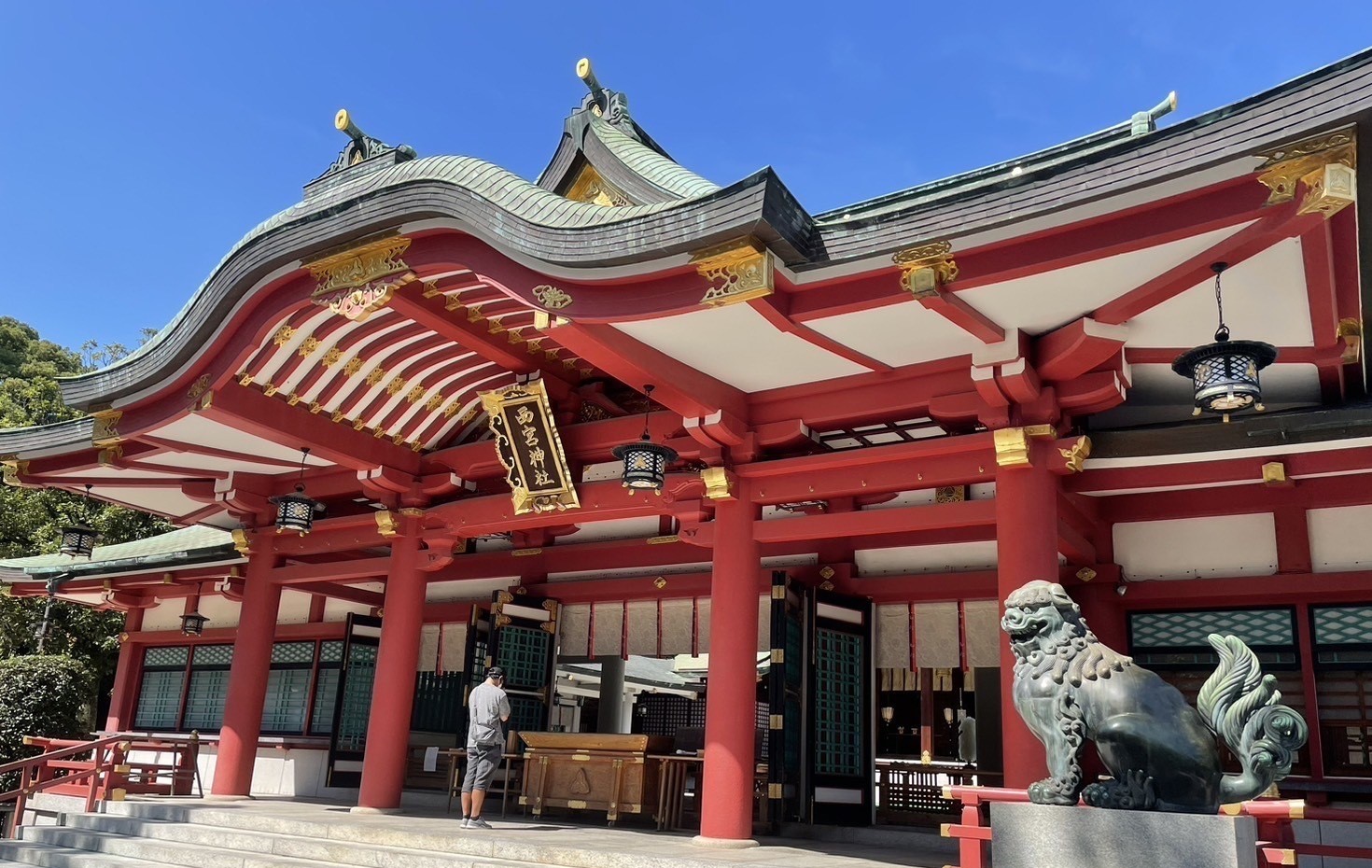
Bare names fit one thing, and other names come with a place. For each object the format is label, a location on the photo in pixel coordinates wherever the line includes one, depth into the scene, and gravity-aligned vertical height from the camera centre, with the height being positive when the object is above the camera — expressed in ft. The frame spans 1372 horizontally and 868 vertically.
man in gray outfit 29.73 -0.84
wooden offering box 33.01 -2.05
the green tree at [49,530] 69.56 +11.50
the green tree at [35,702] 50.75 -0.78
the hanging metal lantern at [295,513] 35.68 +6.33
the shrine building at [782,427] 20.12 +8.35
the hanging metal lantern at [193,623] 52.80 +3.51
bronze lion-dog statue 15.67 +0.23
